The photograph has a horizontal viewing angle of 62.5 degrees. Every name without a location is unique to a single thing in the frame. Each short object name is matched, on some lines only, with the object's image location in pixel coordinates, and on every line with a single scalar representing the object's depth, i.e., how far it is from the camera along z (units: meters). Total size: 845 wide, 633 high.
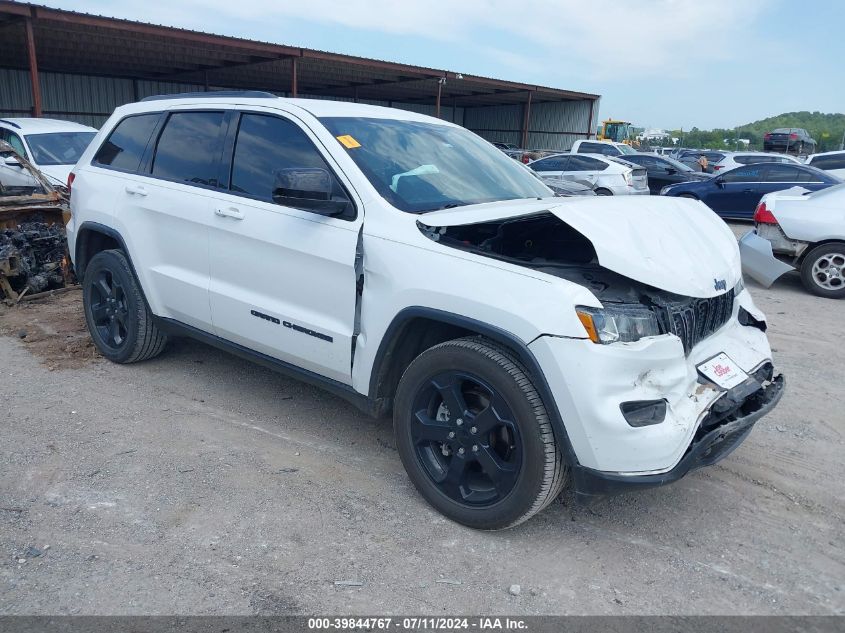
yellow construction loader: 42.53
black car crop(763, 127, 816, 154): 39.28
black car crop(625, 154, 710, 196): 19.00
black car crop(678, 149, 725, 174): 27.88
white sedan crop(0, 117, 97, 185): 11.26
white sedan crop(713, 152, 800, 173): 20.96
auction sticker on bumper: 3.19
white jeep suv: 2.83
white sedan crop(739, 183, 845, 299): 8.37
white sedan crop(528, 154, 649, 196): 16.53
